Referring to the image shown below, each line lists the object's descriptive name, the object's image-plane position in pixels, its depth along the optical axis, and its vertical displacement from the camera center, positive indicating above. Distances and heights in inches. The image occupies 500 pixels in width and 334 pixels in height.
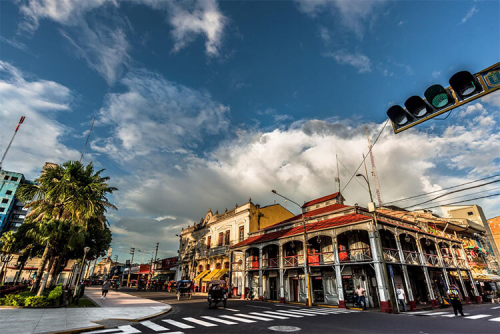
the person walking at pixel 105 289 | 868.0 -50.3
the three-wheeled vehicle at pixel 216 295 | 688.4 -52.5
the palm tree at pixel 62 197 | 735.1 +224.3
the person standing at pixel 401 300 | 623.4 -55.6
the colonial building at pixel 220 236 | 1304.1 +220.3
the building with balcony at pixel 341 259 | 724.0 +56.7
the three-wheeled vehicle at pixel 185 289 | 1140.2 -65.4
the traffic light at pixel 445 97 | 158.6 +120.0
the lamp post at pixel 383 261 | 590.1 +35.4
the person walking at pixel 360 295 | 676.1 -48.0
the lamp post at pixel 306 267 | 775.1 +28.0
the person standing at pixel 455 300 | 511.2 -45.6
